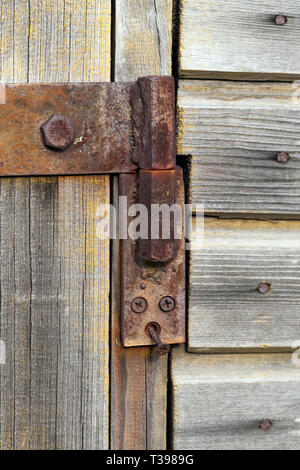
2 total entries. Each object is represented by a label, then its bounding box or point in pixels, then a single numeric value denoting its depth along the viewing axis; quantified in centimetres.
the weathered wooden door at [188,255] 62
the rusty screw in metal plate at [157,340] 62
